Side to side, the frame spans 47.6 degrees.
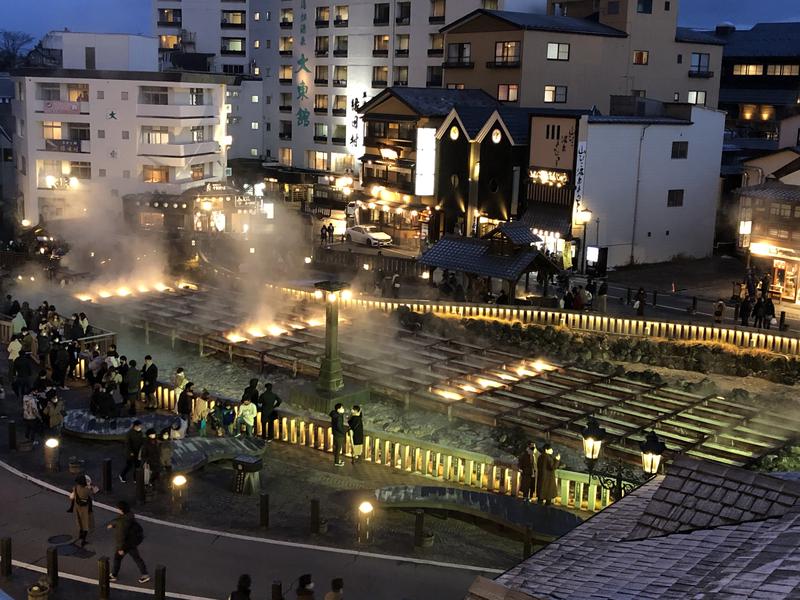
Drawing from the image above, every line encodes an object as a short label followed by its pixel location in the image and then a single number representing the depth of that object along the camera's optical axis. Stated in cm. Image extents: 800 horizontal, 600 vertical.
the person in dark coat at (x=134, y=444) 1727
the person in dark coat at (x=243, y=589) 1146
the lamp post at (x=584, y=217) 4178
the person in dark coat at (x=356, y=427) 1864
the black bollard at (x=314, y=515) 1537
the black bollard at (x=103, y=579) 1316
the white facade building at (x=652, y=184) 4266
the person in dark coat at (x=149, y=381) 2238
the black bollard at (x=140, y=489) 1670
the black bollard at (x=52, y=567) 1344
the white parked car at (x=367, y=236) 5128
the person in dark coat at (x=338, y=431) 1862
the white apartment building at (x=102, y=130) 5575
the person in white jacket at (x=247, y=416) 1988
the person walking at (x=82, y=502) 1448
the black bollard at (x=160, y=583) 1292
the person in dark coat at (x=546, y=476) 1634
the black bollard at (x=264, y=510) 1565
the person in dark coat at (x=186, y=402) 2084
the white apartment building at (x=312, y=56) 6519
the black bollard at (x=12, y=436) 1934
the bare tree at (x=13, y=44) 11109
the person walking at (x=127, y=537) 1346
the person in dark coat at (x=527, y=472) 1655
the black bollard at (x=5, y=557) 1392
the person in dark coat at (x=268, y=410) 1970
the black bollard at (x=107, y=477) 1730
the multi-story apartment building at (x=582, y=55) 5159
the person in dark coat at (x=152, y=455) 1694
